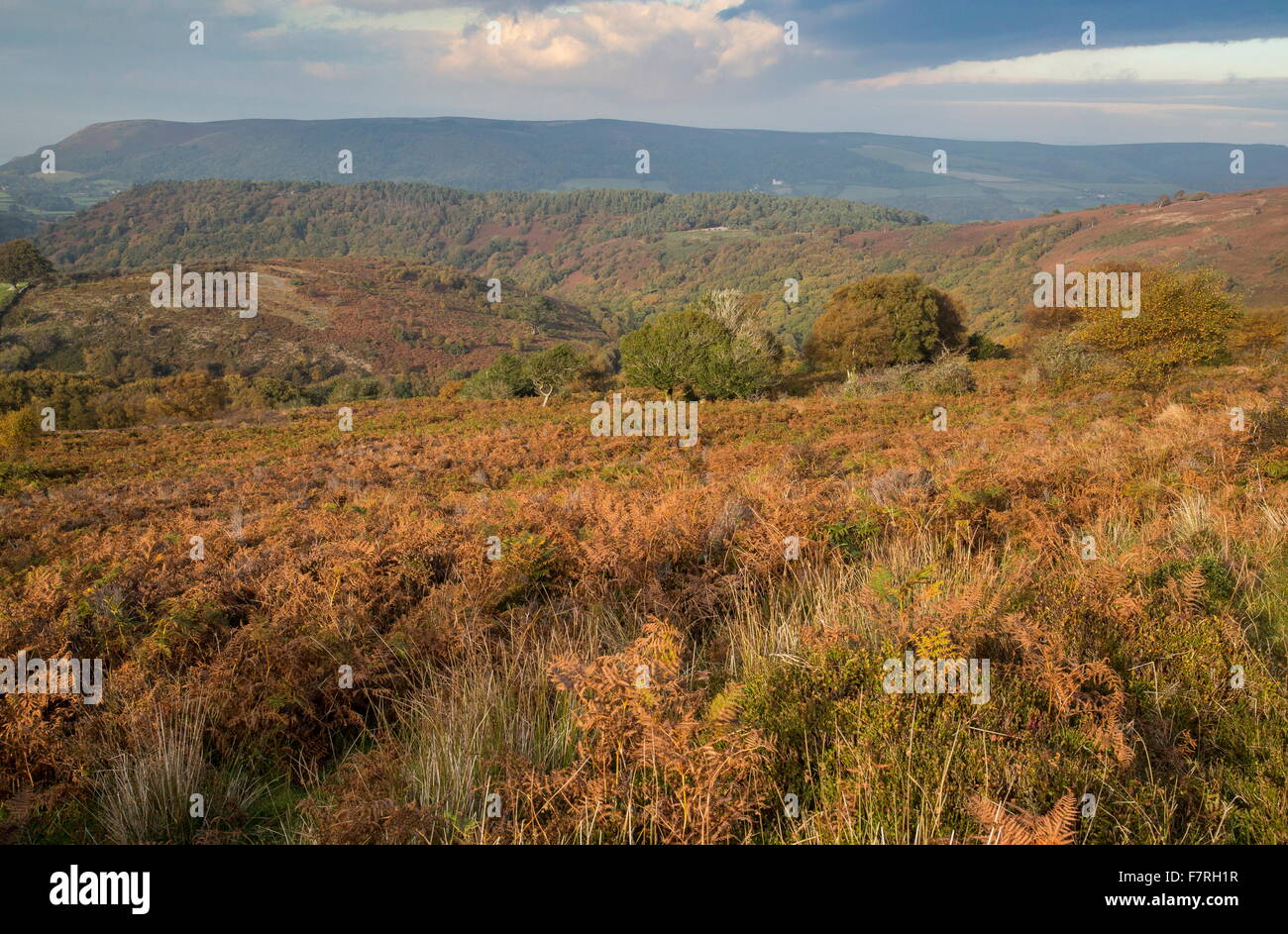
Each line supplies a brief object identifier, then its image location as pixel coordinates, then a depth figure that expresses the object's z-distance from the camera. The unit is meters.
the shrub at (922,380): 26.72
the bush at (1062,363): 23.48
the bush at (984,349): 43.41
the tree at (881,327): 38.62
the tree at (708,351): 30.12
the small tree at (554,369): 33.94
